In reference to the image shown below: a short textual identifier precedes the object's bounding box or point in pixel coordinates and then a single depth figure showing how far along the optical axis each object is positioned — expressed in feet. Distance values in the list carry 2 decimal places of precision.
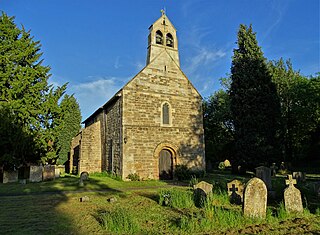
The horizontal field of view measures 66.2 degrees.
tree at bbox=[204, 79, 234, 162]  121.60
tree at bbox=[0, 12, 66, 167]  64.49
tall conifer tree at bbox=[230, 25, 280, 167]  80.59
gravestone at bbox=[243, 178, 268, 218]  24.59
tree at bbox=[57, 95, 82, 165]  94.96
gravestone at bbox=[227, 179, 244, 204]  33.83
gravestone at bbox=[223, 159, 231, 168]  133.13
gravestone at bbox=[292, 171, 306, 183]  54.98
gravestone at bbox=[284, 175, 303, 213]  27.07
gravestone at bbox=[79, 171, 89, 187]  56.34
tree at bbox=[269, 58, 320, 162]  102.53
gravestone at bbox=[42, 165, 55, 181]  60.82
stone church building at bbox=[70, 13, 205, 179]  62.39
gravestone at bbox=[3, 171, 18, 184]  59.47
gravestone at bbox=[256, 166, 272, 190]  42.50
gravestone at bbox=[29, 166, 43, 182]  58.85
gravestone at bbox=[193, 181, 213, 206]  31.69
